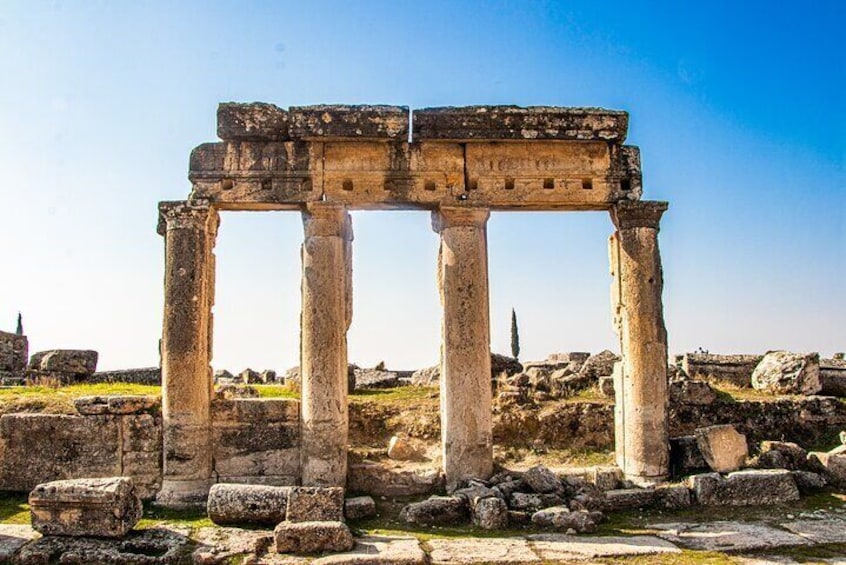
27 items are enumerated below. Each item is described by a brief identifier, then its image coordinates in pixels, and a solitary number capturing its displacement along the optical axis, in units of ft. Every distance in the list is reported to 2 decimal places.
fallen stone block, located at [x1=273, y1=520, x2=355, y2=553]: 28.19
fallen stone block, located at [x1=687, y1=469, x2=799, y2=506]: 35.24
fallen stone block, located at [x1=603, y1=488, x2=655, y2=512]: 34.94
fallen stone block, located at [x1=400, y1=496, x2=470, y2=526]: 32.58
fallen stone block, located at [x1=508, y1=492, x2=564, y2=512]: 33.17
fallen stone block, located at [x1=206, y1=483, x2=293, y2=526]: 31.40
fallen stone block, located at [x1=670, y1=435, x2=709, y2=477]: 38.06
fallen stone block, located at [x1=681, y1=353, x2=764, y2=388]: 57.82
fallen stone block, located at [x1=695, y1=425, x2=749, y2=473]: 37.45
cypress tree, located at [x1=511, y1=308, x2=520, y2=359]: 130.93
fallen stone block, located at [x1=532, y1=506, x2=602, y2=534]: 31.19
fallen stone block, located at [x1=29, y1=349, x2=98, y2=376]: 56.54
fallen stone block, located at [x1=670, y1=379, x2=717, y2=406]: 46.37
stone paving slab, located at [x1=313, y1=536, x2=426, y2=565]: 26.45
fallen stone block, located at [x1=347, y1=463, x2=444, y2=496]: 36.78
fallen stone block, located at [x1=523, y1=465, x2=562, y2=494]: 35.04
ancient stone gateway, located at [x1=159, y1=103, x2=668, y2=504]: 36.81
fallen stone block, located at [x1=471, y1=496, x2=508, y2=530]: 31.73
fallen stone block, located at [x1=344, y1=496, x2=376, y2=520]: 33.37
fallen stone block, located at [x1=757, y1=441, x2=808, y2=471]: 38.34
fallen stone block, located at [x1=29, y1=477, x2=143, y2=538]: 28.37
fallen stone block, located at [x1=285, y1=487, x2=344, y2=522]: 29.94
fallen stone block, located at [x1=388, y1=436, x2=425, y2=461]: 42.04
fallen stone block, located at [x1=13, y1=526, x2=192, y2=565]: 26.73
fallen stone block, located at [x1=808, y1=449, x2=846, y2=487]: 37.73
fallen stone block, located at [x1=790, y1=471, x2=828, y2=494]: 37.04
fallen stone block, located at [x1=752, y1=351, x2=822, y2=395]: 50.88
